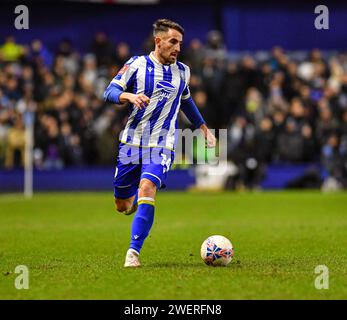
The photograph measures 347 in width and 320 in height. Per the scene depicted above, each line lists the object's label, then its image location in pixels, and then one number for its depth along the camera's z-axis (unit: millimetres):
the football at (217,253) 17562
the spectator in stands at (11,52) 54187
